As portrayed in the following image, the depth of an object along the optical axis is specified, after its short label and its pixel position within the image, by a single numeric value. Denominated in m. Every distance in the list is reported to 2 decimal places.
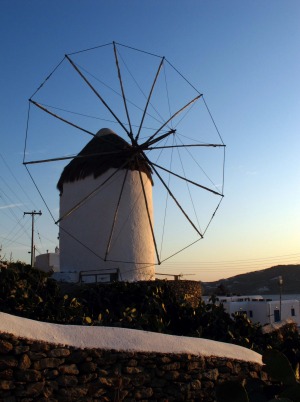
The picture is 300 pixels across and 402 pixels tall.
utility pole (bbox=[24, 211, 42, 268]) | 29.06
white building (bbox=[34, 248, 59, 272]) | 24.69
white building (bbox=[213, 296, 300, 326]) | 24.27
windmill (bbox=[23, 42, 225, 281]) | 15.73
